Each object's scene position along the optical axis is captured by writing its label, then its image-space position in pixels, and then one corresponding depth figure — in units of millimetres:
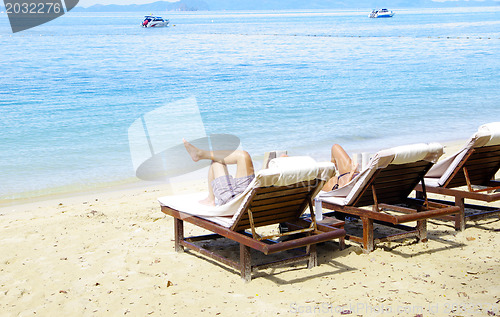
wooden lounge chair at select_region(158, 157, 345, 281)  4012
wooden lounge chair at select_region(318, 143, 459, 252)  4578
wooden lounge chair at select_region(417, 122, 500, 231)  5113
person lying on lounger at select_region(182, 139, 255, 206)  4691
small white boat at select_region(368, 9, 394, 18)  112625
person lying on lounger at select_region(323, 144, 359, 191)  5371
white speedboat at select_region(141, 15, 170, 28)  87750
